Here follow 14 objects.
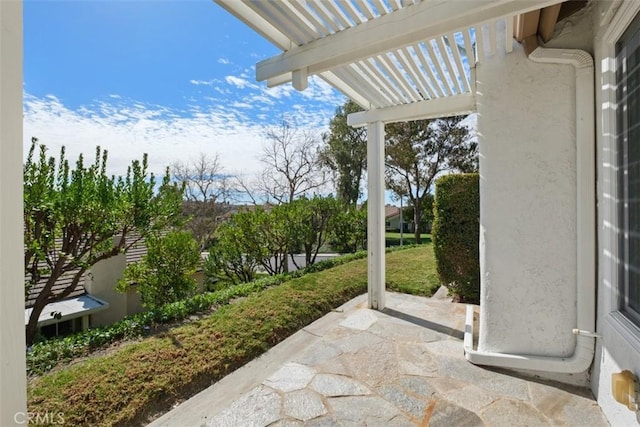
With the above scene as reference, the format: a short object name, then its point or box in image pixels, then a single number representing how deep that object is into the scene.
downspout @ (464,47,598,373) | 2.53
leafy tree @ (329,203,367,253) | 10.57
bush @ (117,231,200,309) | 5.80
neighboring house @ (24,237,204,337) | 8.20
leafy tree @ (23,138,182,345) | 4.08
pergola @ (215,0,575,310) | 2.16
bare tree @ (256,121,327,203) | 18.41
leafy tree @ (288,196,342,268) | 8.22
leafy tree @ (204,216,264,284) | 7.69
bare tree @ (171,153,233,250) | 17.72
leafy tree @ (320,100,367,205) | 20.27
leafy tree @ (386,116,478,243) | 16.95
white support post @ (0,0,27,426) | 0.85
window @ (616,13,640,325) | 1.97
